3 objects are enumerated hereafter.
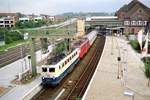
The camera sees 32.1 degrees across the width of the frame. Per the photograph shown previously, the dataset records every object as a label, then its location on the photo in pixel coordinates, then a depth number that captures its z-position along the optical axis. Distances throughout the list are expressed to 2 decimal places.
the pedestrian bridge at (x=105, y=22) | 95.19
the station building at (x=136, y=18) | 91.75
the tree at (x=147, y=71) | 31.44
